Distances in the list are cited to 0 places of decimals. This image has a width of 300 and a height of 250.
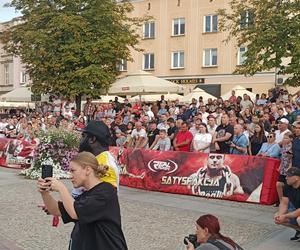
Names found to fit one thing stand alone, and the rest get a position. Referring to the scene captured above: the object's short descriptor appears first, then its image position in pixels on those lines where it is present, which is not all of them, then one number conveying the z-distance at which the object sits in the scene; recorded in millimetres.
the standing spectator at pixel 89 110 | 22111
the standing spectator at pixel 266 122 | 12643
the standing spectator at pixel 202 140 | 12125
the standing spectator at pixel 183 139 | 12586
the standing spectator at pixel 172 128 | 13808
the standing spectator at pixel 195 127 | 12664
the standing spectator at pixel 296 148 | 8734
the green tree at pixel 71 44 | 27750
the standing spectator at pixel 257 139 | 11688
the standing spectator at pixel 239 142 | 11375
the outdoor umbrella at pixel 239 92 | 25350
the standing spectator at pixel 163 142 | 12836
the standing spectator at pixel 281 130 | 10445
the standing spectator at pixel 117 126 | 15254
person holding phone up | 3367
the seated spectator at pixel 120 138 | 14383
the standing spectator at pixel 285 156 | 9164
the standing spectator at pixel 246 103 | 17850
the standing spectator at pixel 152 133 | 14298
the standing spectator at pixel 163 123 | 14439
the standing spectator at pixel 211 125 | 12922
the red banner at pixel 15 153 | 16078
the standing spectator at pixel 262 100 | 17969
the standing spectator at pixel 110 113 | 18336
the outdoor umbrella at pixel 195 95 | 25766
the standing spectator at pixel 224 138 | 12016
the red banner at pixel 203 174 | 10258
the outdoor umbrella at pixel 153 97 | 28278
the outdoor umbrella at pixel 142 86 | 21552
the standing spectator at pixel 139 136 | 13852
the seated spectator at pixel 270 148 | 10336
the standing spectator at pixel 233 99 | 18792
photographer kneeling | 3659
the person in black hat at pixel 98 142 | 4168
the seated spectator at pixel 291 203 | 6647
